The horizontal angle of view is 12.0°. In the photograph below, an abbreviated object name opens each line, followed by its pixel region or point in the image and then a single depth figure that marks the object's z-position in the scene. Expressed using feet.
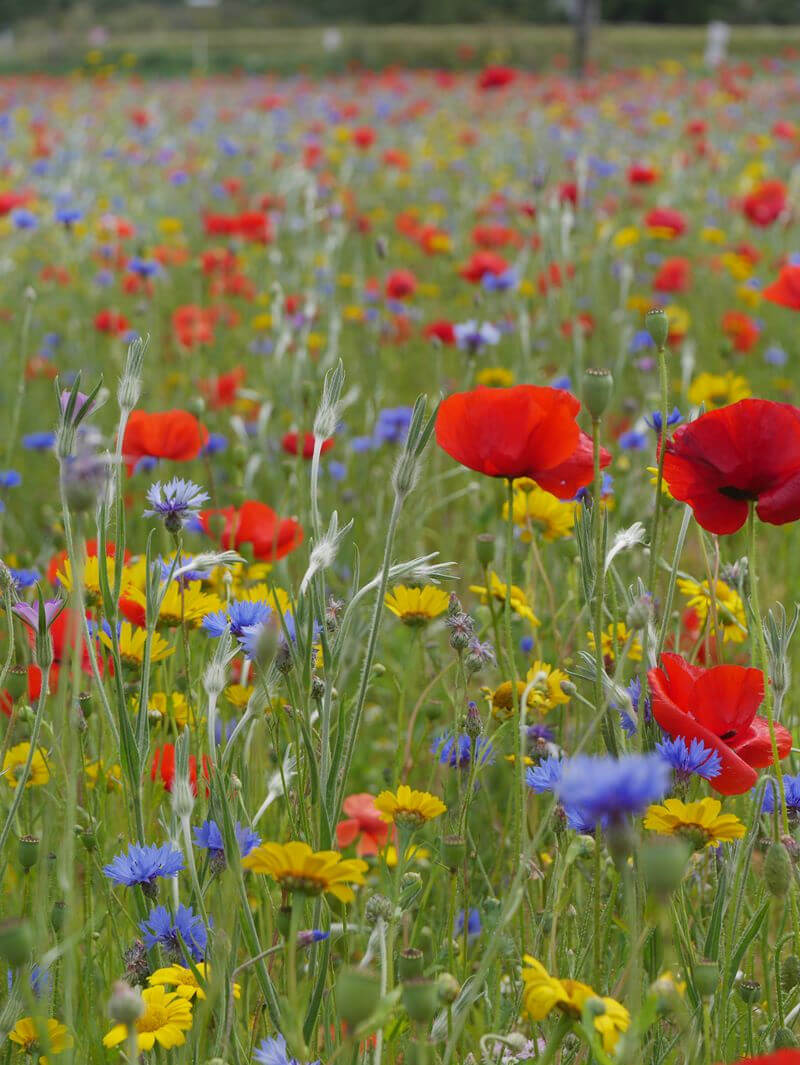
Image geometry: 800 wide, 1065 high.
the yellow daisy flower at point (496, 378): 10.49
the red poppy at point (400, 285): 12.91
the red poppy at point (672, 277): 14.39
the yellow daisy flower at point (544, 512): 7.28
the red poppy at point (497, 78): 22.56
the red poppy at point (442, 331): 10.58
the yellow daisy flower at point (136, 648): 6.53
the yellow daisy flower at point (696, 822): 5.80
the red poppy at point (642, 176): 15.60
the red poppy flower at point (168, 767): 6.43
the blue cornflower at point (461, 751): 6.36
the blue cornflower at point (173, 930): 5.96
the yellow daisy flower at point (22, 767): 6.57
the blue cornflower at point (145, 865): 5.95
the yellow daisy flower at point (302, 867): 5.57
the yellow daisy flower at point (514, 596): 6.86
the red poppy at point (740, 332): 12.62
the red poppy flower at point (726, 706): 5.95
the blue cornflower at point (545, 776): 6.04
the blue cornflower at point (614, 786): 5.17
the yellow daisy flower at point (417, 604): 6.63
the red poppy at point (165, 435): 6.90
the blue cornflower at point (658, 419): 6.66
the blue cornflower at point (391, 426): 10.32
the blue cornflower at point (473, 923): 6.78
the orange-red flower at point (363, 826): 6.84
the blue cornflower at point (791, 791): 6.14
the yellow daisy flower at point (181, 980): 5.83
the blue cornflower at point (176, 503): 6.26
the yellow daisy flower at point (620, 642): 6.68
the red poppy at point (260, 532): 7.19
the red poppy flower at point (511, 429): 6.09
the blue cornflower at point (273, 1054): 5.69
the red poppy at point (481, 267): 12.38
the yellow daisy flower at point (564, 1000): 5.52
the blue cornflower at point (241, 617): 6.20
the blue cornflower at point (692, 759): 5.86
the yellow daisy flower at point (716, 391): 8.57
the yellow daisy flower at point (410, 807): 6.08
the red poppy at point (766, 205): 15.00
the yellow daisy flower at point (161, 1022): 5.74
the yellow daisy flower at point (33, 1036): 5.83
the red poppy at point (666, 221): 13.58
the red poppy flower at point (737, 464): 5.95
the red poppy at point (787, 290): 7.17
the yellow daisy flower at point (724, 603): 6.99
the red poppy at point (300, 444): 7.54
